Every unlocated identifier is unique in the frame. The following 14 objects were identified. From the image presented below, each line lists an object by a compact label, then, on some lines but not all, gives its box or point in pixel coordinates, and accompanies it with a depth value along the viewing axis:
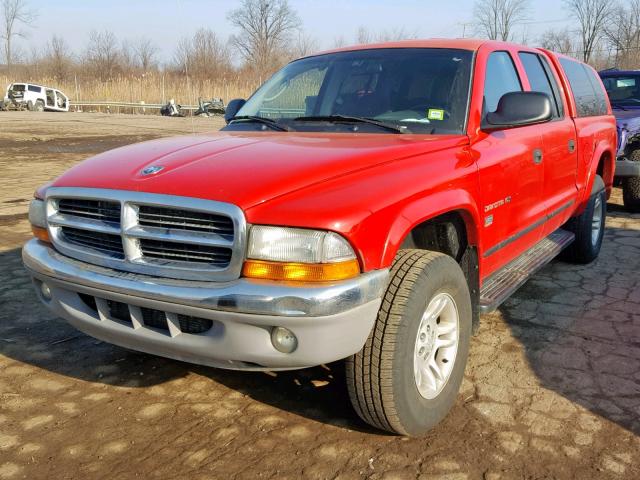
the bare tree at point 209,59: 57.28
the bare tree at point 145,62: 70.38
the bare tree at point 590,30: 49.00
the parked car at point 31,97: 36.25
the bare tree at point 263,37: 55.38
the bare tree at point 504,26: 55.28
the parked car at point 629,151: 7.27
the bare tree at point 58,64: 59.53
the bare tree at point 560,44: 49.31
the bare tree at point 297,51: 50.61
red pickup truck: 2.26
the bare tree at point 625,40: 41.97
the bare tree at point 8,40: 68.50
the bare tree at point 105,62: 63.65
